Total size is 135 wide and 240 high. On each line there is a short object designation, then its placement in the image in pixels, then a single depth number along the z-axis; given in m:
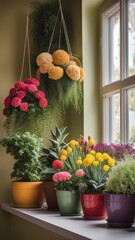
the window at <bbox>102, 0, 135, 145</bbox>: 3.21
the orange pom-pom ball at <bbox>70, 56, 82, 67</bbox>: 3.61
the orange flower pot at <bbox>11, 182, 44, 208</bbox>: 3.46
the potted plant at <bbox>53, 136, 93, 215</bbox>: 2.95
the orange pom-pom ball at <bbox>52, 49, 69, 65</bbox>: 3.55
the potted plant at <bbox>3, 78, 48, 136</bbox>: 3.54
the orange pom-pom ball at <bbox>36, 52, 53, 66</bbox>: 3.57
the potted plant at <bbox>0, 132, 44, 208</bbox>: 3.44
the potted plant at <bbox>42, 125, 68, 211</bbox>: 3.25
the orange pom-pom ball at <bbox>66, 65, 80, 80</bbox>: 3.49
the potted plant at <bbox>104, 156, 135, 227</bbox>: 2.45
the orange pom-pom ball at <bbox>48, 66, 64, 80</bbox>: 3.52
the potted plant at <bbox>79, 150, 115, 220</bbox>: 2.76
